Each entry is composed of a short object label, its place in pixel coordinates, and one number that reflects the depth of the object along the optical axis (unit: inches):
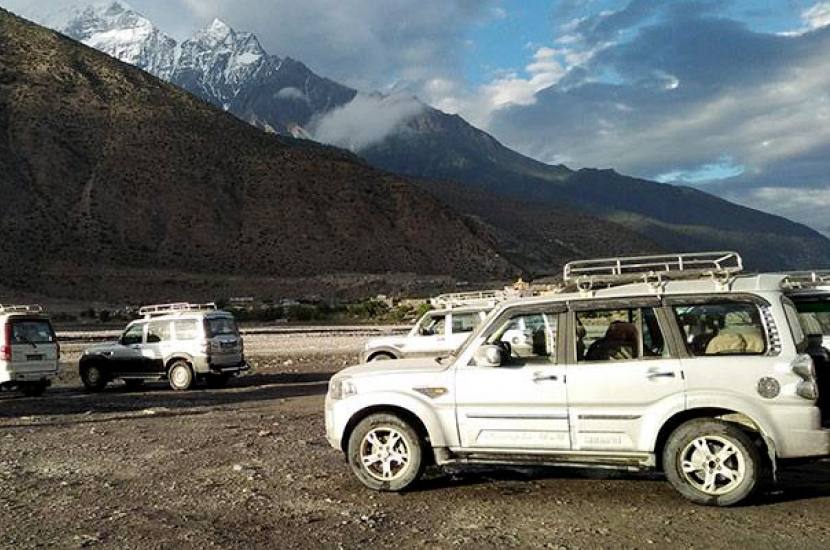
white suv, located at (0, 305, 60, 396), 666.8
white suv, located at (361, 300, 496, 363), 704.4
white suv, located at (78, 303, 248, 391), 745.6
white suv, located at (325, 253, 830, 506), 265.7
